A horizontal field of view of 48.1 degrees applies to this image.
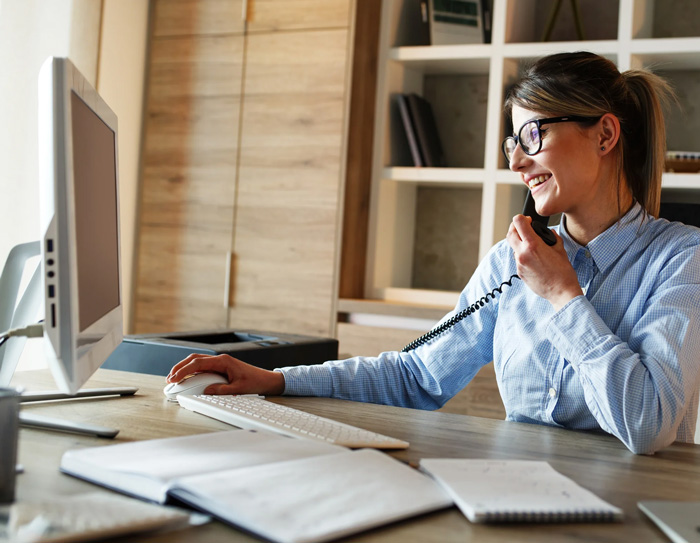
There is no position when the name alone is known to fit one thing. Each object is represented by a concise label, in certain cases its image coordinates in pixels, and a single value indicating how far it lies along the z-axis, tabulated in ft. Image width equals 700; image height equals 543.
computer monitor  2.93
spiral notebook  2.59
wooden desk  2.49
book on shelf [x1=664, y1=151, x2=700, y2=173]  9.30
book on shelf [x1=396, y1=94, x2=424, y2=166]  10.73
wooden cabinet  10.64
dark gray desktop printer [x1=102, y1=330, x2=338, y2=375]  5.70
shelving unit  9.89
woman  4.12
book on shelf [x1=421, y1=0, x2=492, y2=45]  10.62
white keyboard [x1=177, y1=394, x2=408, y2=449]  3.48
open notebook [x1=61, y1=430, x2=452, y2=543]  2.35
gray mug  2.45
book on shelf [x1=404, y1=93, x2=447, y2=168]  10.74
